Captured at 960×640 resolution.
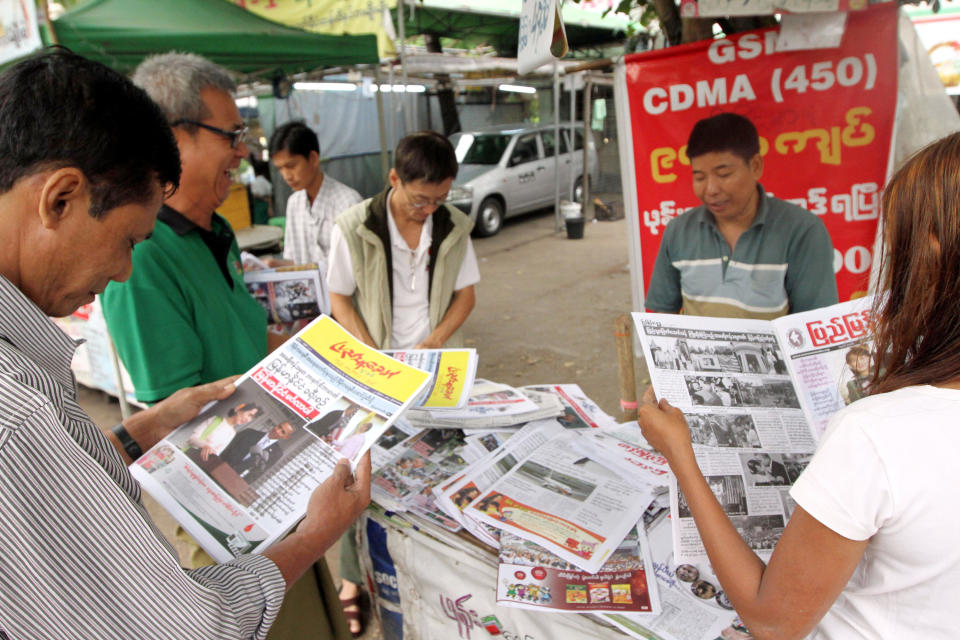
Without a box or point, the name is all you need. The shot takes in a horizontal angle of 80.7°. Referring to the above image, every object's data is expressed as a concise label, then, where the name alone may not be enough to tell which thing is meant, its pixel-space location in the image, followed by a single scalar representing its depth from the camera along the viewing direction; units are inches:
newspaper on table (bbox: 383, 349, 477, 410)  62.5
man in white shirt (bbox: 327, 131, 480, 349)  82.4
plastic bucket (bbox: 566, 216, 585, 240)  332.2
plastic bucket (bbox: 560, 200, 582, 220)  334.0
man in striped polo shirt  71.6
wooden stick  58.3
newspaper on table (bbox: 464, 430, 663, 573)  45.7
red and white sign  94.2
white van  343.3
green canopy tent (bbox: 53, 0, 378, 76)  135.4
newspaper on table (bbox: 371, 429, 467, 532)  53.5
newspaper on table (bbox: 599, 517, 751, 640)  38.8
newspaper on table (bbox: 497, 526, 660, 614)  41.1
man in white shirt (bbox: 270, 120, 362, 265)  125.2
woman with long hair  24.7
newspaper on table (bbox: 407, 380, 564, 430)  63.4
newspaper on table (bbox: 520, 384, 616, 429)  64.6
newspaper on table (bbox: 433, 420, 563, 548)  49.1
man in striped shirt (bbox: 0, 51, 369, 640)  22.5
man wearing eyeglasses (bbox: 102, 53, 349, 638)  48.8
